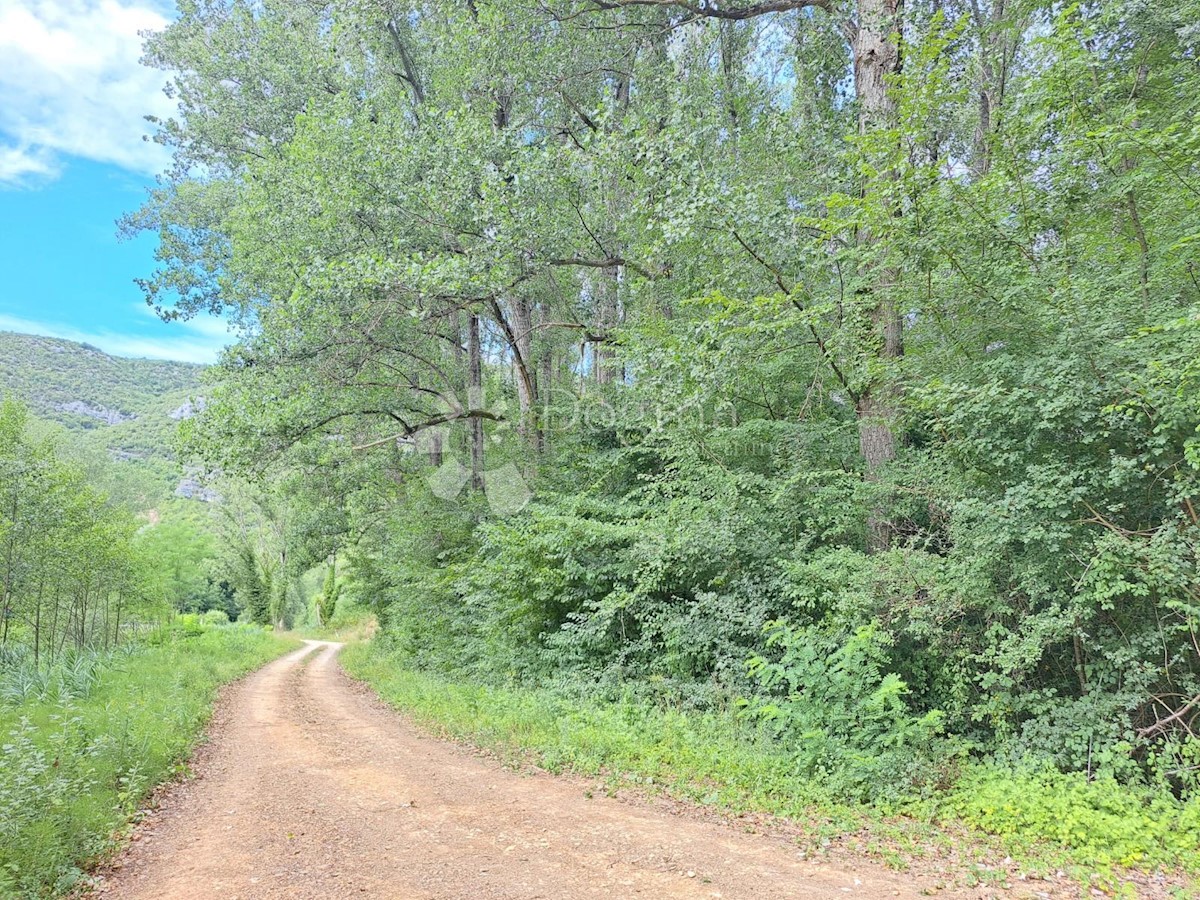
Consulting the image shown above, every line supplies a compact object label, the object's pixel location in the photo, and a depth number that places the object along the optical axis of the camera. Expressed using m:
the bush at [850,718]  5.22
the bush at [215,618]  35.77
